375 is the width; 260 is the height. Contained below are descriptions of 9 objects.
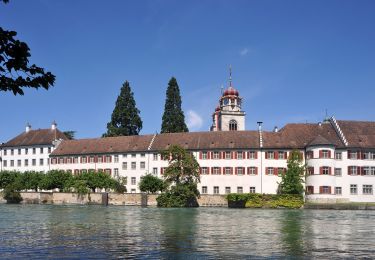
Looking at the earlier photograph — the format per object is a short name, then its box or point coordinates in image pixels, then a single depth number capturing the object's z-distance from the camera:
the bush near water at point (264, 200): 71.44
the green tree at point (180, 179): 72.62
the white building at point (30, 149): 98.81
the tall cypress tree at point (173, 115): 98.44
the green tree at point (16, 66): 8.89
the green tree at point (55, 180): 84.44
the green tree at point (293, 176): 73.31
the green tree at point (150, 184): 79.50
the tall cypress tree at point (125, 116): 100.44
